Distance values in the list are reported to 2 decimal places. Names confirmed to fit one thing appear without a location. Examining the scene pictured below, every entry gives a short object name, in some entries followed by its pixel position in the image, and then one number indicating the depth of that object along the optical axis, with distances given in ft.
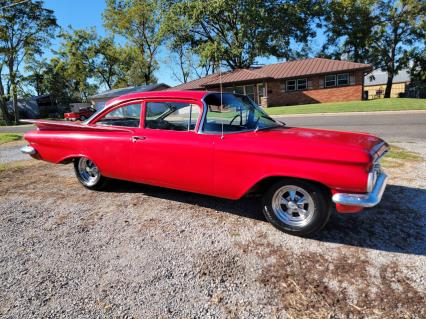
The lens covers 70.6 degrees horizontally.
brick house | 90.02
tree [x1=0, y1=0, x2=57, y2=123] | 114.42
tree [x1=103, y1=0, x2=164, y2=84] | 144.77
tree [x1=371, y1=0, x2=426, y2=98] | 112.98
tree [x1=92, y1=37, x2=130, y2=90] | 153.58
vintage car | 9.75
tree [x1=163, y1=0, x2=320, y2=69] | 106.42
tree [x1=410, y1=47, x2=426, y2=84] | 120.78
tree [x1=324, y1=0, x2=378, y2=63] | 116.37
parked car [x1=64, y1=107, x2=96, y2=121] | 98.37
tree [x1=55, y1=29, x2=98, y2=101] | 149.07
